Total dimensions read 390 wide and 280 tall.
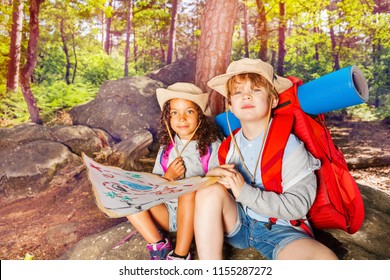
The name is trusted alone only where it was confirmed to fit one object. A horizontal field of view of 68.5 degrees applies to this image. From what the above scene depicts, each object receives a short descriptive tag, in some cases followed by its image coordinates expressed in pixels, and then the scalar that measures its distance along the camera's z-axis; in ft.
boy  3.26
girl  4.41
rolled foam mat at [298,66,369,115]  3.45
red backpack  3.42
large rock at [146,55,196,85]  10.50
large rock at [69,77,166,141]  9.41
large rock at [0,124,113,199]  7.26
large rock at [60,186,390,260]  4.27
